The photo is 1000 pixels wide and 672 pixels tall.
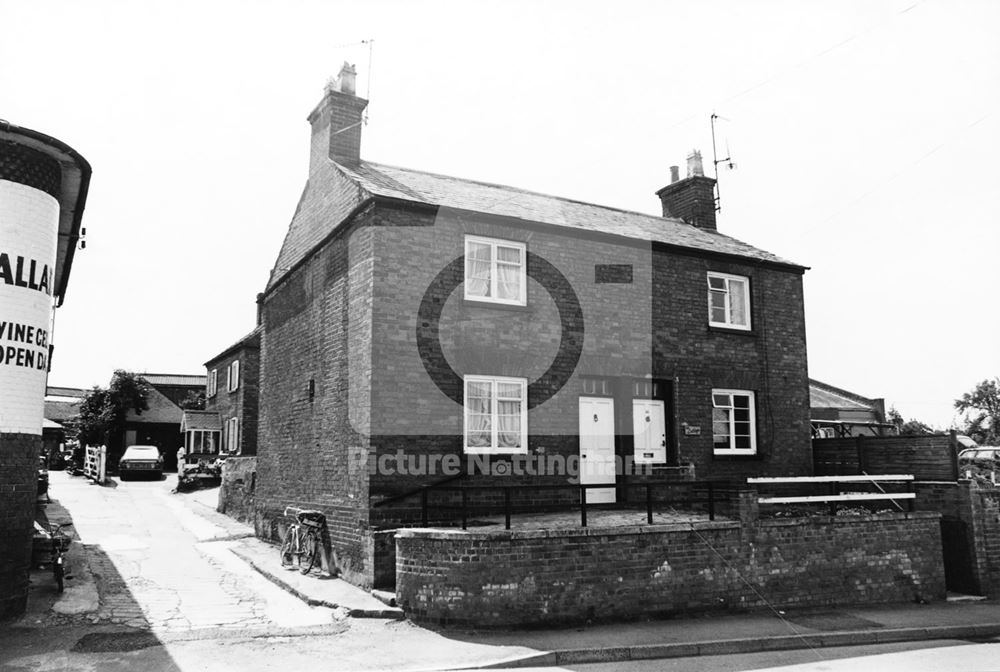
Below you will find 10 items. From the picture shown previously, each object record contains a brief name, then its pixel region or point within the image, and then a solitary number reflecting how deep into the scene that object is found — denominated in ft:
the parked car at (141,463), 110.32
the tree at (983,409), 140.05
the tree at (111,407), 139.64
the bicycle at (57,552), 34.06
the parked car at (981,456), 87.28
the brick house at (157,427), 148.66
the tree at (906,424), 139.85
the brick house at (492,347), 39.70
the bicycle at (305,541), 41.88
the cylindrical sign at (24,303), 30.27
